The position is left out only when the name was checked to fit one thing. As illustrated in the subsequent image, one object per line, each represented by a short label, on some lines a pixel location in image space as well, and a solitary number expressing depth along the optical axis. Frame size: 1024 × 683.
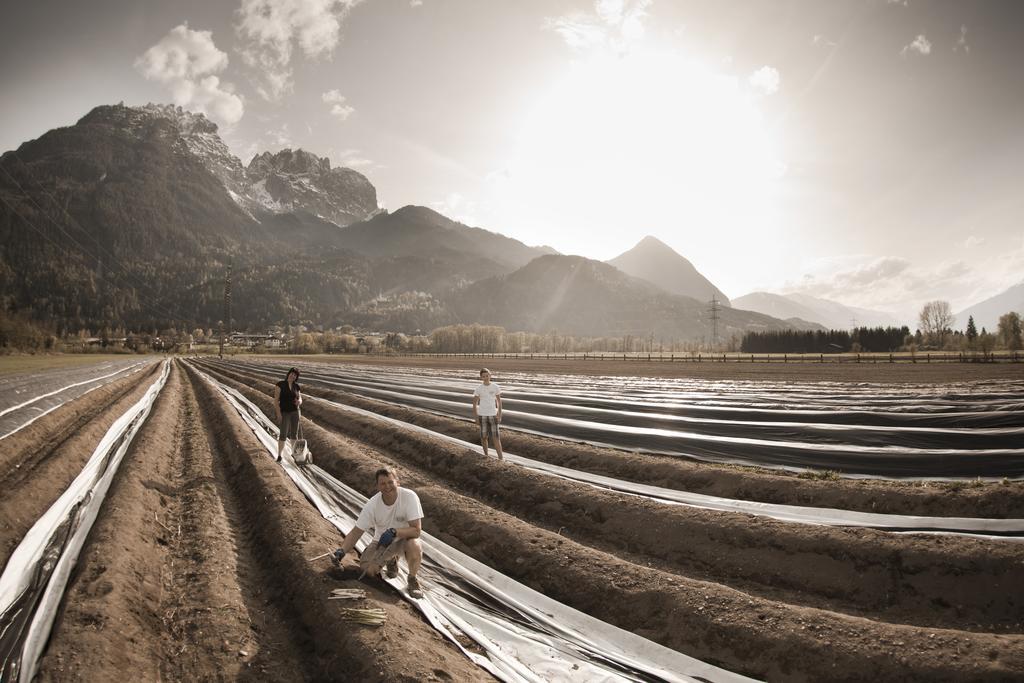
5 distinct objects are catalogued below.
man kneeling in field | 6.90
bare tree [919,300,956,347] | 141.55
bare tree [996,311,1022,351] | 117.12
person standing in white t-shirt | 13.63
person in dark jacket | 14.37
